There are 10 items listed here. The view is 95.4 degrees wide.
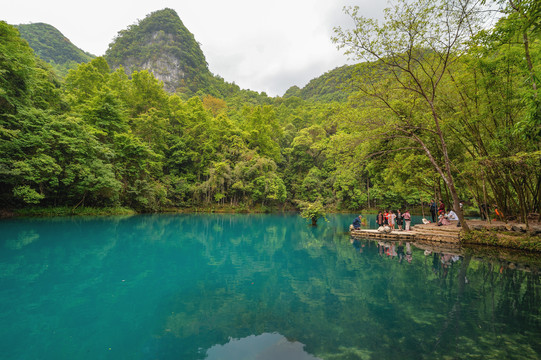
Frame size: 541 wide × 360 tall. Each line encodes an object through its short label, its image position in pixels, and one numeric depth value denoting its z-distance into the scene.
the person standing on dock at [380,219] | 15.31
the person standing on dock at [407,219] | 14.33
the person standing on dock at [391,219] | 15.02
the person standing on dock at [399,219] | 14.51
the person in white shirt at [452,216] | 14.69
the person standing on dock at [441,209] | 15.06
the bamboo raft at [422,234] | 11.90
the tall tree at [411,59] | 8.87
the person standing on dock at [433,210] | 16.72
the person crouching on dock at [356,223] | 15.23
